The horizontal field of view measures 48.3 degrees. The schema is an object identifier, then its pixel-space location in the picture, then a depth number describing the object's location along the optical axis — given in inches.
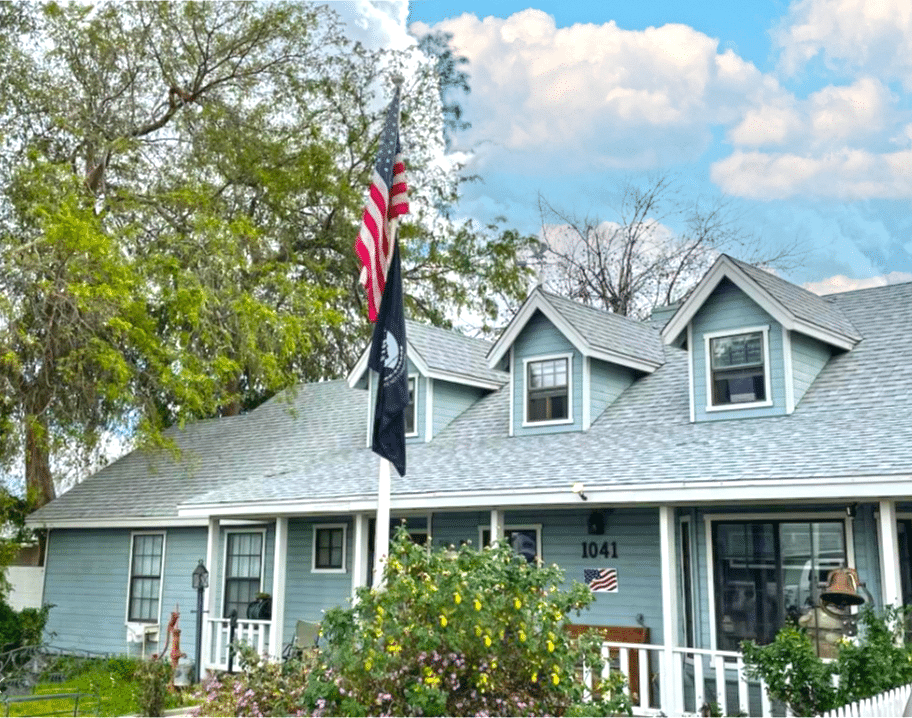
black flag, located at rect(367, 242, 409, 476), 361.1
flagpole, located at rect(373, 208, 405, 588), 338.1
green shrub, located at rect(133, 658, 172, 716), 477.4
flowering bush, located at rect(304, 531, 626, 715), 296.4
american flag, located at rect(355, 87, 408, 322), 365.4
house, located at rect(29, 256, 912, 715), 466.3
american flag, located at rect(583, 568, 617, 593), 542.9
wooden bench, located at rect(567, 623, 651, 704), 504.3
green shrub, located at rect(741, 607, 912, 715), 329.4
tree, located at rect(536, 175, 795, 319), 1274.6
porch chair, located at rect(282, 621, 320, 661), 598.9
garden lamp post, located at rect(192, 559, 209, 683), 625.3
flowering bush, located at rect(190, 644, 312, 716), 326.6
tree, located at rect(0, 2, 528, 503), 753.6
